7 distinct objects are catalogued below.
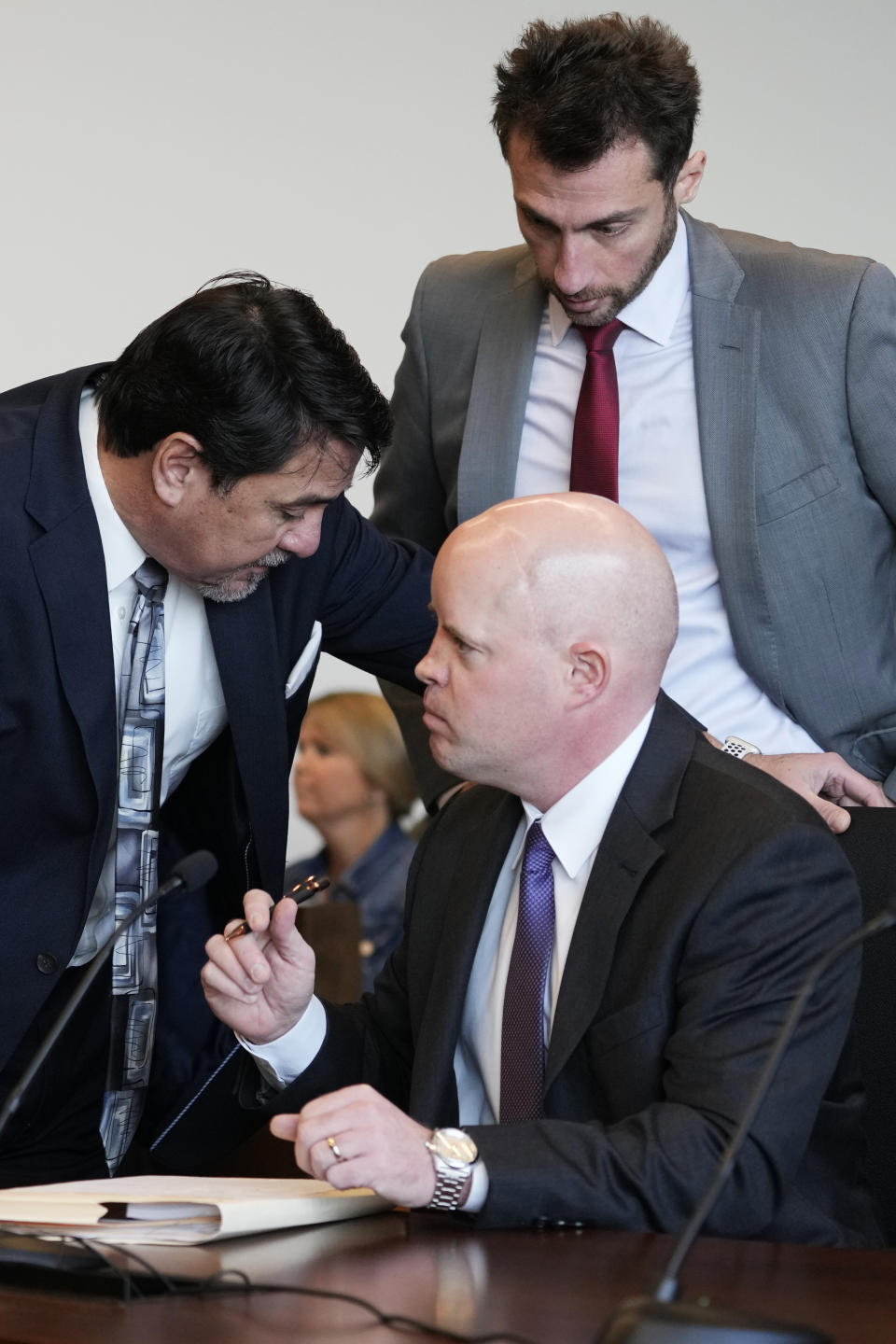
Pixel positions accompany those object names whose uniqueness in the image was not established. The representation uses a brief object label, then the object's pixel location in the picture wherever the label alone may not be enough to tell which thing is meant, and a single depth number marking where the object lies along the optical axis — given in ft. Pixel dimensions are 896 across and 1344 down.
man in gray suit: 15.38
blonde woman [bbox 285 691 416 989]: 21.37
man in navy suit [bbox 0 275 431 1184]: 15.00
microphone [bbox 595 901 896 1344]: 12.26
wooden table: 12.70
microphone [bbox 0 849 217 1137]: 13.52
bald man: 13.58
